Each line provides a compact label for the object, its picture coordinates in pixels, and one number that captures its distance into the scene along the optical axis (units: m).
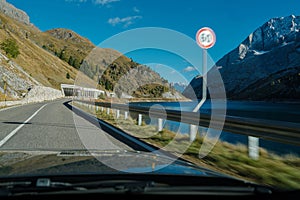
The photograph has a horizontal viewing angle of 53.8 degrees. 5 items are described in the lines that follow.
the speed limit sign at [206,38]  7.70
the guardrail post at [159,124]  10.90
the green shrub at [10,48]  92.97
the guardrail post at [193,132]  8.63
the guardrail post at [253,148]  6.15
